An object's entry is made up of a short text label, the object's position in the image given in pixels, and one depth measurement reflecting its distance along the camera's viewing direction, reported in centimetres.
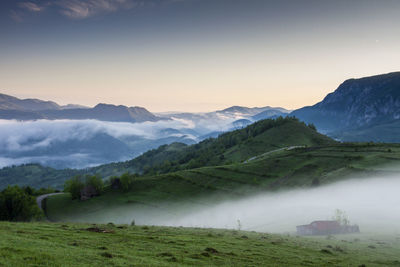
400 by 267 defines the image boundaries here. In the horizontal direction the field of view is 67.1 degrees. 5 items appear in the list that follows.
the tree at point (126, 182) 18650
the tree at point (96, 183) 18650
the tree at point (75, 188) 18388
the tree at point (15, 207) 11800
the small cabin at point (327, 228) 8938
